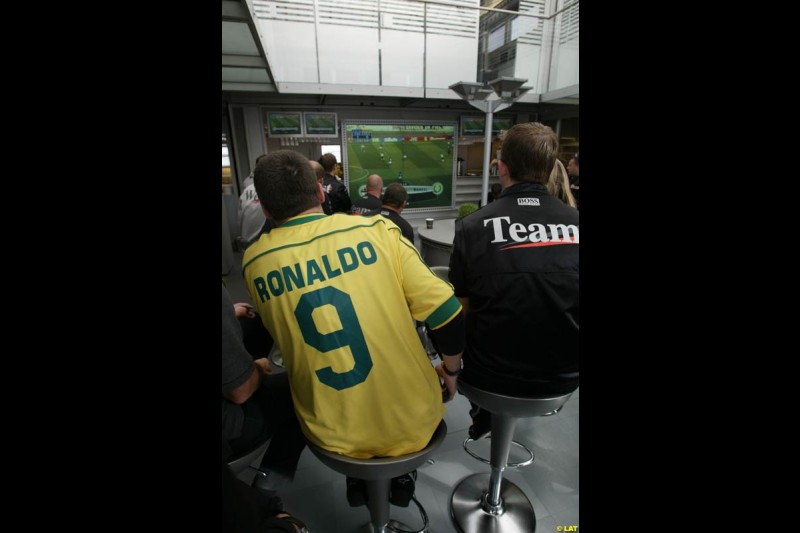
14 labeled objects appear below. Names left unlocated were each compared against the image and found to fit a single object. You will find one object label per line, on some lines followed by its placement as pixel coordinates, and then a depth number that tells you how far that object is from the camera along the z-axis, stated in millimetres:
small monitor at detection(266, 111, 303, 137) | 6082
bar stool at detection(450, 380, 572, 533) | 1253
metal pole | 3965
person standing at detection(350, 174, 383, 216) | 3765
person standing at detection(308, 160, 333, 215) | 3442
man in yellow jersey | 996
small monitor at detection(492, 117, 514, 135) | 7410
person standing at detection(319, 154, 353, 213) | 4336
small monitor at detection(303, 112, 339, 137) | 6234
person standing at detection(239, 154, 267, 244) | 3256
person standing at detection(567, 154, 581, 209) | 4905
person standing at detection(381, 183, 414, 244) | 3139
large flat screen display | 6703
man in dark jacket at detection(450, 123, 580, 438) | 1129
